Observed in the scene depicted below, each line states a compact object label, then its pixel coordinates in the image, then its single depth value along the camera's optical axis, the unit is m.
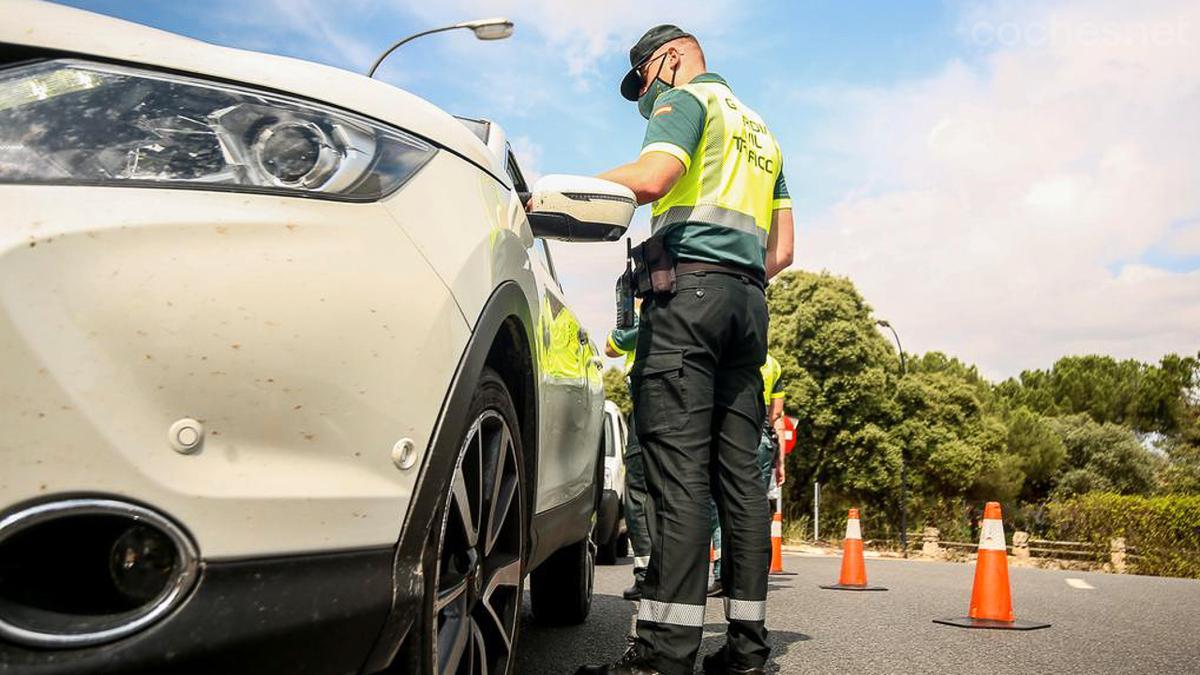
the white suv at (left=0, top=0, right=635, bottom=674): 1.34
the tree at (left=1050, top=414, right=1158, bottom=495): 51.81
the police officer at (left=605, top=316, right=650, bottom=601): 4.60
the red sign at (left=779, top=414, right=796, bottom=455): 10.84
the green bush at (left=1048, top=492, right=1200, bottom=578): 19.80
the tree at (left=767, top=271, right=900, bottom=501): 35.00
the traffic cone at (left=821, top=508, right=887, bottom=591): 8.34
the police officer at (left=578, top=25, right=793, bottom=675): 3.16
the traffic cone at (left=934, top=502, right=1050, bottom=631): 5.50
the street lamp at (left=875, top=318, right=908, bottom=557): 31.42
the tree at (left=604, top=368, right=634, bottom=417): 49.19
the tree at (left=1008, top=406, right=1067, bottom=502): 51.25
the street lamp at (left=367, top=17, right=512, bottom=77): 13.57
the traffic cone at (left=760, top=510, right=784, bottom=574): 10.58
